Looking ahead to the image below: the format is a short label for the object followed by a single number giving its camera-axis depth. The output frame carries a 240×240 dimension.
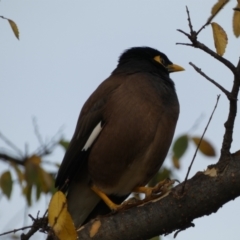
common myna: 7.91
